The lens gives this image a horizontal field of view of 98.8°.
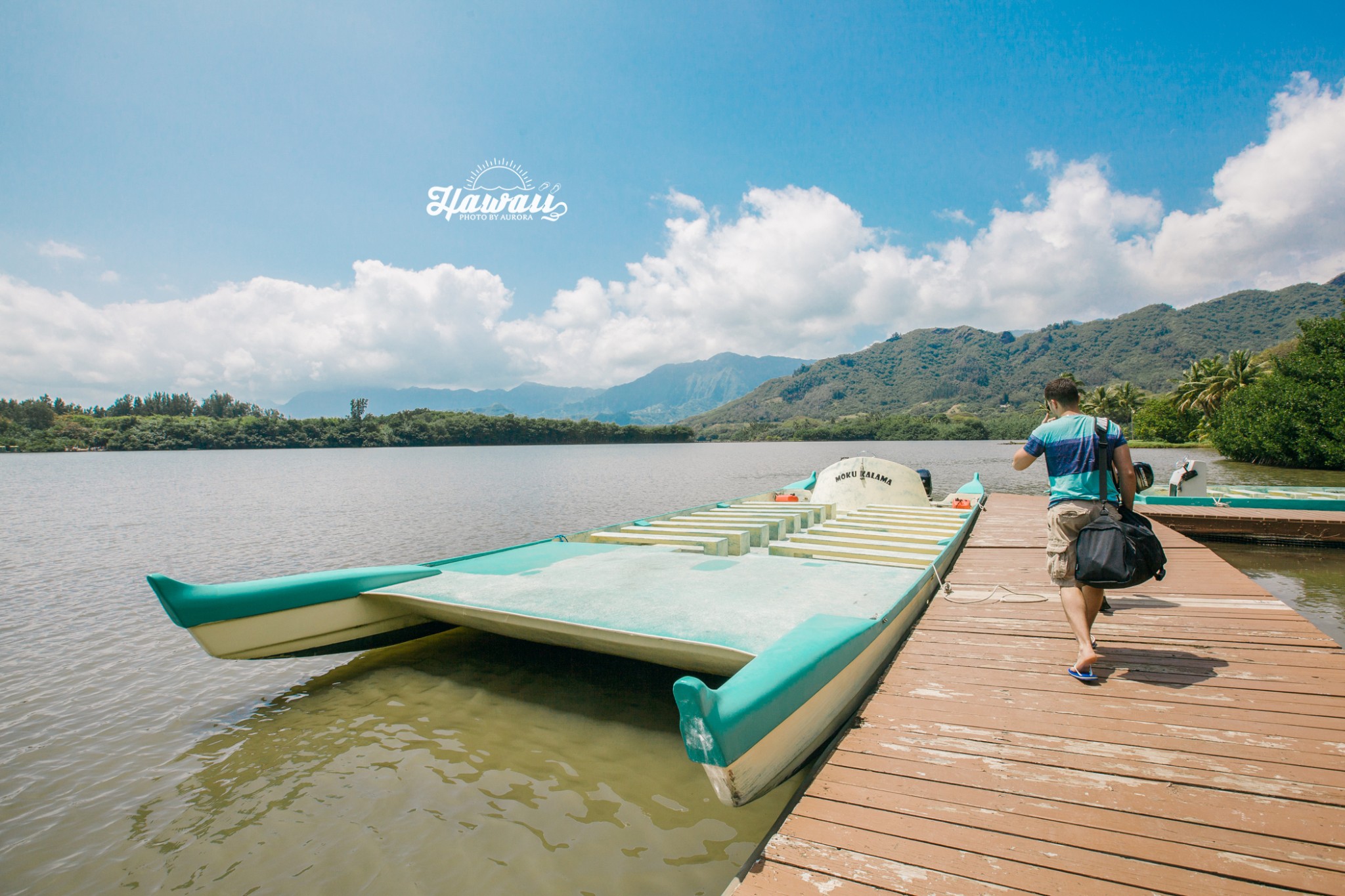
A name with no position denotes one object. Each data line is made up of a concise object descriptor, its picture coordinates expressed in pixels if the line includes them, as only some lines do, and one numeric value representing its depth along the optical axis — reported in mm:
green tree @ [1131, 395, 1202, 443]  65562
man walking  4273
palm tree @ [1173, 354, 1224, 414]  61500
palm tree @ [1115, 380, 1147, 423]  85938
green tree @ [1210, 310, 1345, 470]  30094
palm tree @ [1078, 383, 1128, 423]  83000
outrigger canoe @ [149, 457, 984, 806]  3307
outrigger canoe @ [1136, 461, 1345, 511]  14453
